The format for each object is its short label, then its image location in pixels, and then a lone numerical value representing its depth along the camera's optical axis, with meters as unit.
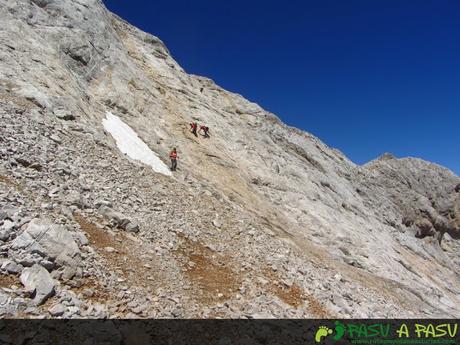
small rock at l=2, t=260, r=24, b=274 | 9.83
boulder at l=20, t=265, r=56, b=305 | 9.59
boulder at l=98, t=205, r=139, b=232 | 14.62
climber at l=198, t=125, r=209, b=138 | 31.64
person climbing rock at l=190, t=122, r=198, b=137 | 30.62
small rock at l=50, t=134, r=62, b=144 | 17.27
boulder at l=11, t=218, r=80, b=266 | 10.75
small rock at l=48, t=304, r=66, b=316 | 9.38
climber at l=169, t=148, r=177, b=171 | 22.86
